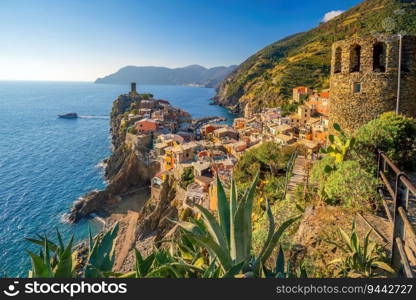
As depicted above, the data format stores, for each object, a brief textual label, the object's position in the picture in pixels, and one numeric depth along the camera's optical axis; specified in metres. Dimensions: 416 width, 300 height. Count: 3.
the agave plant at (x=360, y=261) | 3.45
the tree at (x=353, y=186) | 4.90
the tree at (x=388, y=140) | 5.41
